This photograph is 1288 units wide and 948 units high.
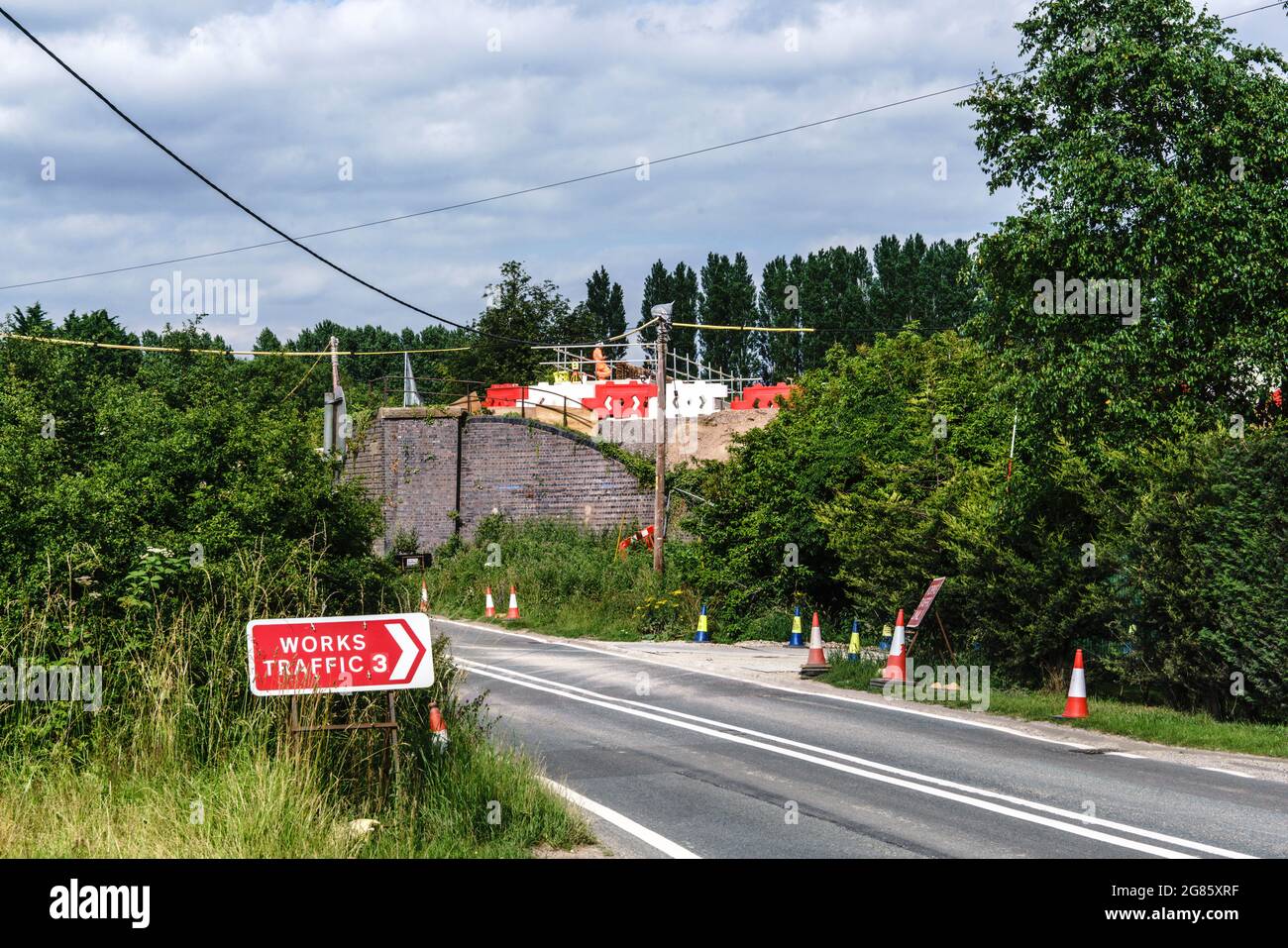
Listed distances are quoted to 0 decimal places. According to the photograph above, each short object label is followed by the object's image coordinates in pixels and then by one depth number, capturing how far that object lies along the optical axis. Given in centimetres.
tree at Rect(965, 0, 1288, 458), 1516
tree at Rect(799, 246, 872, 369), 7719
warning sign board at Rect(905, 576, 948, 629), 1728
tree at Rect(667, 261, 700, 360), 9312
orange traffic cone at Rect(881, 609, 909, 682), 1742
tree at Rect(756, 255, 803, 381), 8206
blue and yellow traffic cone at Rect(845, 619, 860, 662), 1997
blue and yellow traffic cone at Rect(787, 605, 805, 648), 2495
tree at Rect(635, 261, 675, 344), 9394
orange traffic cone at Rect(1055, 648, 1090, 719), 1420
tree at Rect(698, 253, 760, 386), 8875
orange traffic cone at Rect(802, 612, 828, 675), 1955
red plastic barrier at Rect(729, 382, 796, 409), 4497
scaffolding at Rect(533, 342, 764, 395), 5459
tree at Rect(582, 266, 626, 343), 9488
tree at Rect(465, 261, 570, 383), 6481
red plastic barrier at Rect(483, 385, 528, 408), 4538
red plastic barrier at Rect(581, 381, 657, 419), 4416
